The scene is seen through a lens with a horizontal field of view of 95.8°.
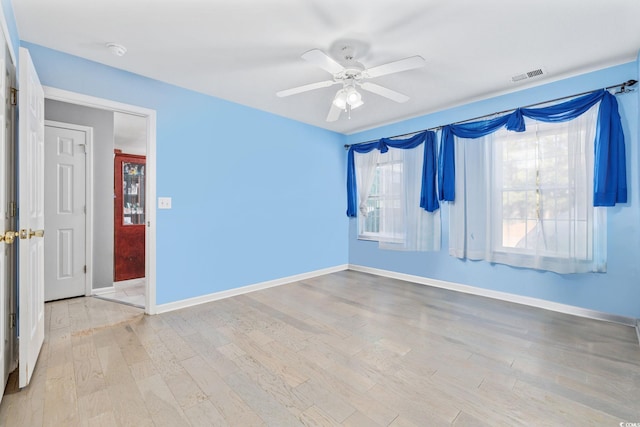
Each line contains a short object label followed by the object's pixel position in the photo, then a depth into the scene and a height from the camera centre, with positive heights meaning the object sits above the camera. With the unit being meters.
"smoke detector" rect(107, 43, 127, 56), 2.40 +1.37
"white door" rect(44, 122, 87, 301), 3.46 +0.01
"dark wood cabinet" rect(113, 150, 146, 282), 4.68 -0.09
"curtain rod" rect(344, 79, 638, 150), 2.63 +1.17
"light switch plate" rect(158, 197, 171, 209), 3.07 +0.10
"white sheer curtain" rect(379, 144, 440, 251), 4.04 +0.01
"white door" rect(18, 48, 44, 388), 1.73 -0.04
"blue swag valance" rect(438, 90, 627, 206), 2.67 +0.64
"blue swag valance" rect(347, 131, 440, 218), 3.98 +0.74
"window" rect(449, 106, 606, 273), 2.83 +0.13
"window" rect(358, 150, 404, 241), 4.42 +0.18
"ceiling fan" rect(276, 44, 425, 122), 2.07 +1.09
